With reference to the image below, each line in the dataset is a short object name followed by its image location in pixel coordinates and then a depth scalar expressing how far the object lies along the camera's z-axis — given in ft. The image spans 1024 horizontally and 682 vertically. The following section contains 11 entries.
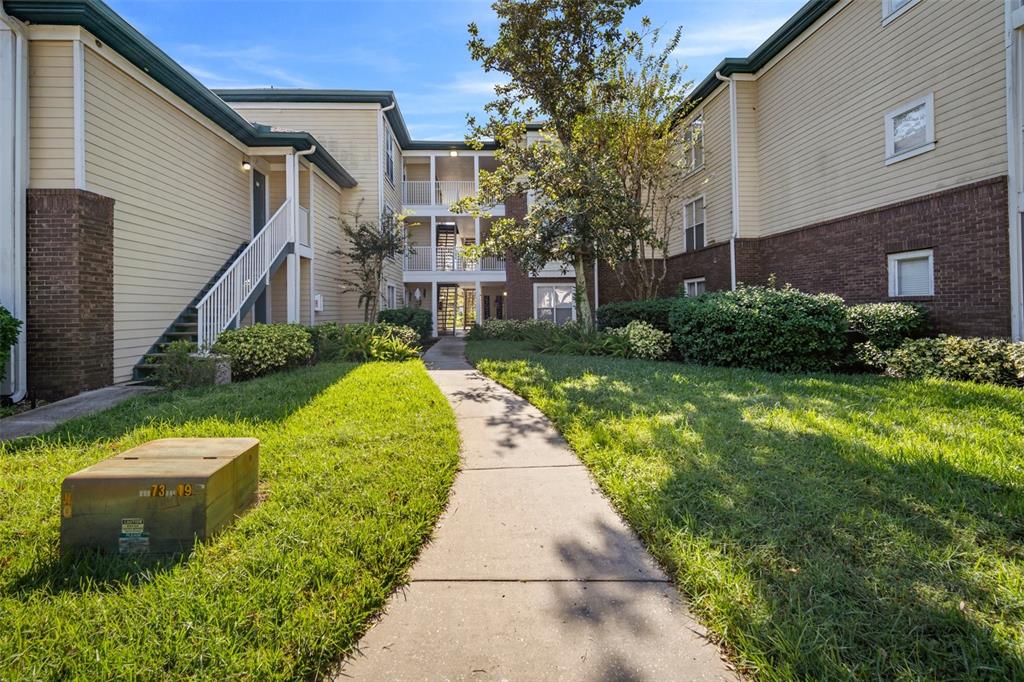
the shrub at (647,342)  30.60
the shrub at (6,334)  17.61
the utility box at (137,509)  7.78
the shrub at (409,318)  45.47
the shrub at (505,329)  48.47
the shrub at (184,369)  21.53
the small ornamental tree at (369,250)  43.57
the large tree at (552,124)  34.58
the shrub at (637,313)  37.24
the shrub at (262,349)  24.25
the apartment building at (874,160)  23.70
